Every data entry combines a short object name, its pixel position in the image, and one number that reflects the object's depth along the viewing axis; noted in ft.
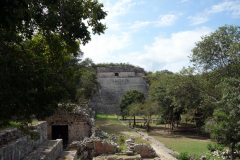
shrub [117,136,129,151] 37.68
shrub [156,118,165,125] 88.74
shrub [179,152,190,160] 38.13
